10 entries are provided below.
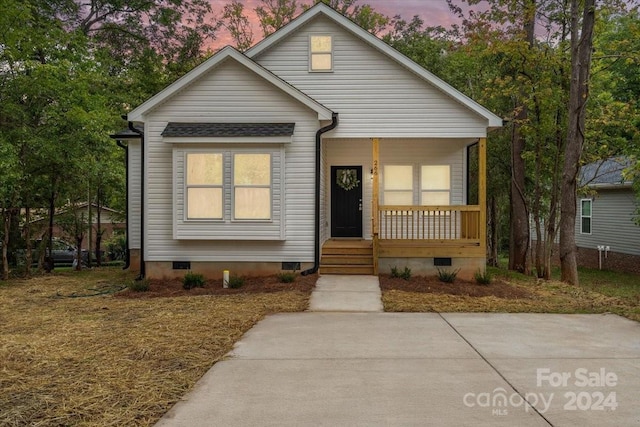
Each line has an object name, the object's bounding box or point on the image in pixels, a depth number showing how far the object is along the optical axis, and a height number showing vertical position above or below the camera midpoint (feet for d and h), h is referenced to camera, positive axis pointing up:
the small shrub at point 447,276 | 36.91 -4.60
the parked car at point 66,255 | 79.61 -6.58
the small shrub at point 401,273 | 37.58 -4.44
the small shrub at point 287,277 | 35.43 -4.44
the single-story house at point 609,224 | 67.12 -1.51
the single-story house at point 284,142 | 37.63 +5.27
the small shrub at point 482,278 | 36.35 -4.67
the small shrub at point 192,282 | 35.01 -4.67
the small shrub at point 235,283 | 34.63 -4.70
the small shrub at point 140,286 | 34.22 -4.89
